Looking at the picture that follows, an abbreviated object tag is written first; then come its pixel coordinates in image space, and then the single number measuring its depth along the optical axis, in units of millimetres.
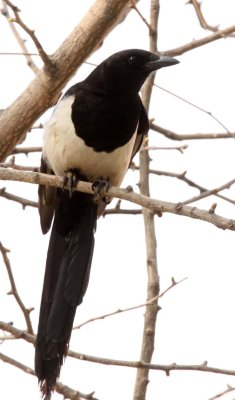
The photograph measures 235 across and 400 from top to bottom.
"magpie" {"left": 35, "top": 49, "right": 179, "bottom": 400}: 7750
